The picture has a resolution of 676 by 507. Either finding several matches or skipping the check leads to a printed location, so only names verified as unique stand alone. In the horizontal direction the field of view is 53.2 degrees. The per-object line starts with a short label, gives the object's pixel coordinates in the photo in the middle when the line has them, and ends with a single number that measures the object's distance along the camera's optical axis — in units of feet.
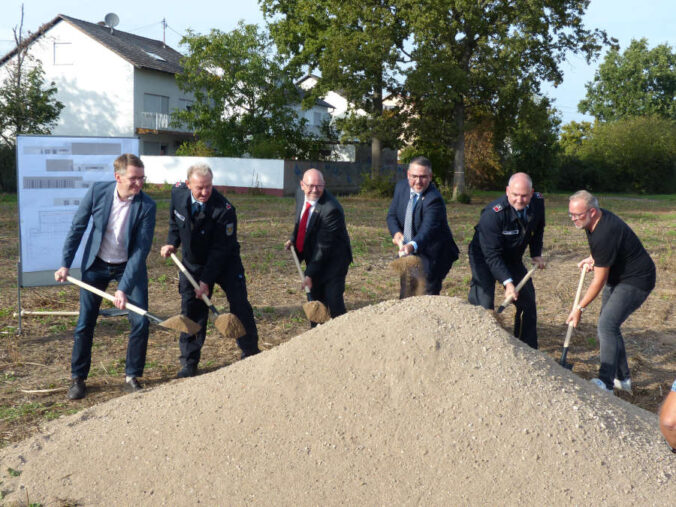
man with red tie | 19.26
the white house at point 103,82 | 107.34
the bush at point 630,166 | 139.33
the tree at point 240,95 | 98.94
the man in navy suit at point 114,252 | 16.47
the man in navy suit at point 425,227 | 19.17
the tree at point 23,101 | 79.66
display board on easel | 21.98
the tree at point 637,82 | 195.83
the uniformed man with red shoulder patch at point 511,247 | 18.16
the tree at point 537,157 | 126.11
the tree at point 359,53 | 80.64
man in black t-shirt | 16.05
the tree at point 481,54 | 77.82
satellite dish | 117.50
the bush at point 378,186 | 91.40
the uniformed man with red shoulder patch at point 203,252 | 17.72
